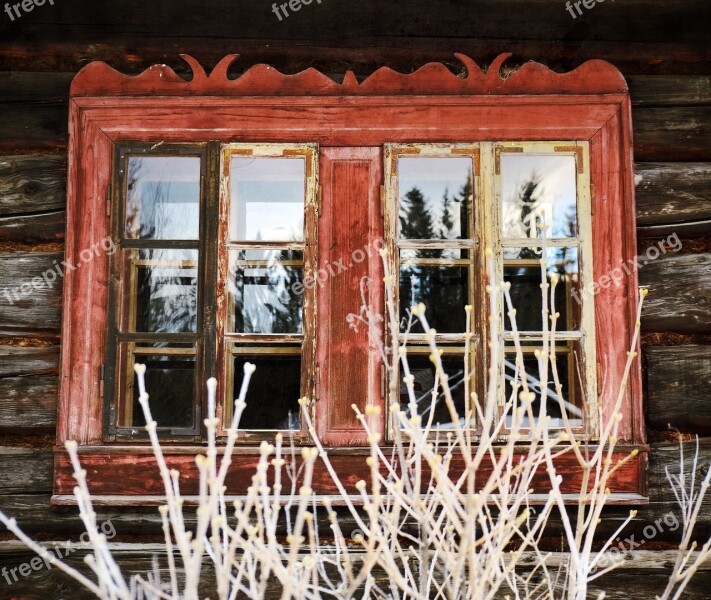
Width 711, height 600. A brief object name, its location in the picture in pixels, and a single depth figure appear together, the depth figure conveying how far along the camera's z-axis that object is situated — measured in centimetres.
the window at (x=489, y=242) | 256
